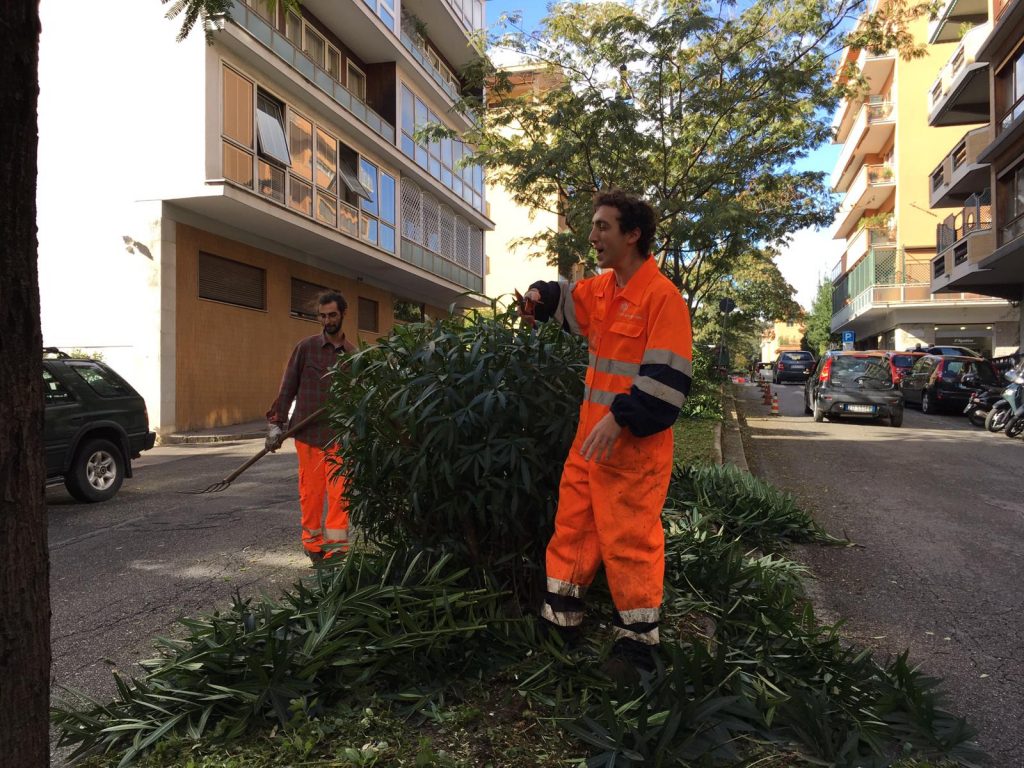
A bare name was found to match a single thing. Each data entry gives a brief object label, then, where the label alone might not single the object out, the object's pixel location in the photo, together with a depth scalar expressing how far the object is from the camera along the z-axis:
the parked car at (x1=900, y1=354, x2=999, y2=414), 18.09
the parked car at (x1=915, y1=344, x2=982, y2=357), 21.87
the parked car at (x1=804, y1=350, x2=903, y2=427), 15.09
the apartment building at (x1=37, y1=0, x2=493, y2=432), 13.75
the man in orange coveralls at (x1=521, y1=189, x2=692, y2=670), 2.57
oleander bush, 2.82
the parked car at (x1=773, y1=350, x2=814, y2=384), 40.60
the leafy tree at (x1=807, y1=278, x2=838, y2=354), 59.53
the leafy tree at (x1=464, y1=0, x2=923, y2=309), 10.92
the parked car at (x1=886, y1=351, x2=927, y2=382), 21.66
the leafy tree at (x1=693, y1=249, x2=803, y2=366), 31.23
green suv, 7.16
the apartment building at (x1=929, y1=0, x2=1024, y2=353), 19.61
